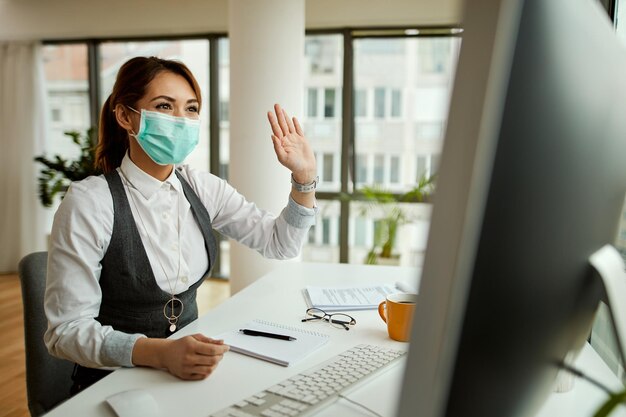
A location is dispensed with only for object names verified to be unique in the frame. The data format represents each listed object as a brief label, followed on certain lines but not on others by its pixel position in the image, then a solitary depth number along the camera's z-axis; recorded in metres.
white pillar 3.51
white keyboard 0.78
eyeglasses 1.27
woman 1.12
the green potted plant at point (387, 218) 4.25
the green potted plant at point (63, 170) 4.54
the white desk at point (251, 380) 0.83
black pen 1.14
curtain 5.21
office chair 1.25
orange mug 1.13
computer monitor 0.30
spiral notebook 1.04
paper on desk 1.41
